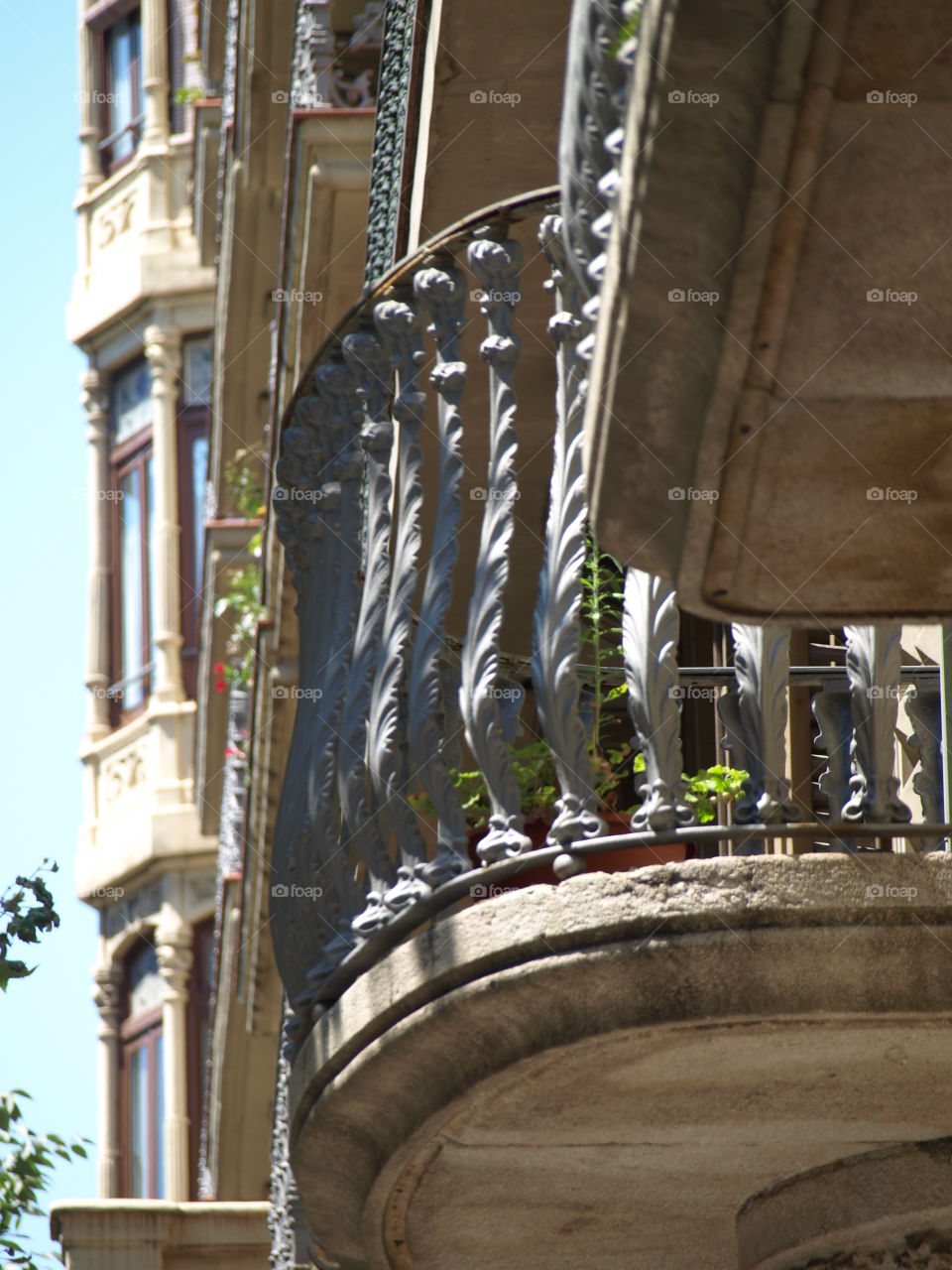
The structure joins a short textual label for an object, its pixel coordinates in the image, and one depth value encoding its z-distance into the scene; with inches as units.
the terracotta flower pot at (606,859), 363.3
